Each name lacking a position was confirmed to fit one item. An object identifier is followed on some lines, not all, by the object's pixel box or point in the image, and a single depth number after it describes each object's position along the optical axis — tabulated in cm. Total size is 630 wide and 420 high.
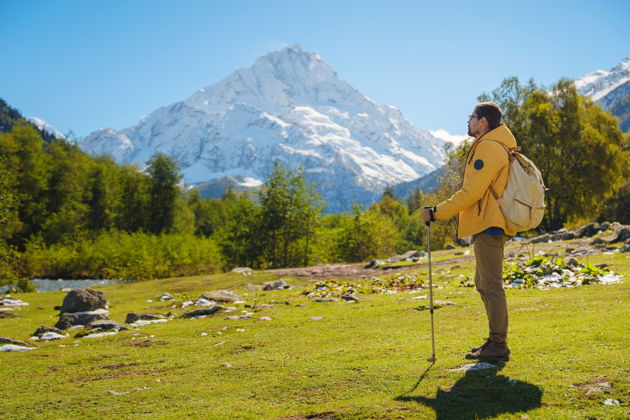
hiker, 632
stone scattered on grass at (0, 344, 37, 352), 1053
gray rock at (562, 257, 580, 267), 1554
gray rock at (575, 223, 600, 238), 2934
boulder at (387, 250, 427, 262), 2920
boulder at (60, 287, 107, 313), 1580
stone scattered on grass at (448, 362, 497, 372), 616
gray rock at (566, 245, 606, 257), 2001
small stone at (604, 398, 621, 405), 452
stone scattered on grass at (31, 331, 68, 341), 1188
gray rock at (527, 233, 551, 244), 3089
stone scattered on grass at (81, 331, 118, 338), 1173
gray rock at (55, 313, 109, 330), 1342
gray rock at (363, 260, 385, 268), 2702
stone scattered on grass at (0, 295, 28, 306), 1833
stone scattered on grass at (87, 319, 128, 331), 1238
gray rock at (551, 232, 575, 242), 2950
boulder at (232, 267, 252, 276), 2812
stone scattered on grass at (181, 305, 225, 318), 1405
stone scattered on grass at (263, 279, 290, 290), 2075
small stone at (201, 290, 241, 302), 1636
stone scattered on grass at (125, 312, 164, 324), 1368
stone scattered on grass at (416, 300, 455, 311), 1169
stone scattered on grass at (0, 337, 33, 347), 1109
